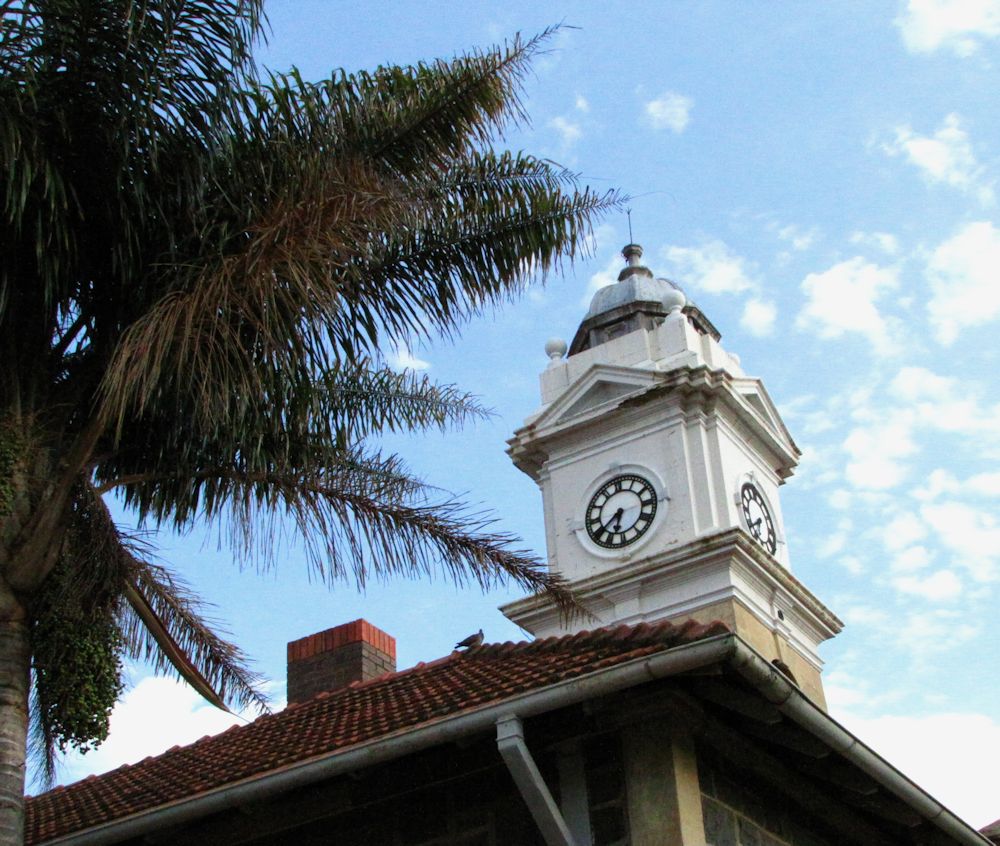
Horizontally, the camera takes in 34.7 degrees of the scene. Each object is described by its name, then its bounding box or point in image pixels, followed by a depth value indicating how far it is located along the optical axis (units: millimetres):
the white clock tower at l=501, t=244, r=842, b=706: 34562
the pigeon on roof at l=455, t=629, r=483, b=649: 12969
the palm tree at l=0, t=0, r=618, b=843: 9703
